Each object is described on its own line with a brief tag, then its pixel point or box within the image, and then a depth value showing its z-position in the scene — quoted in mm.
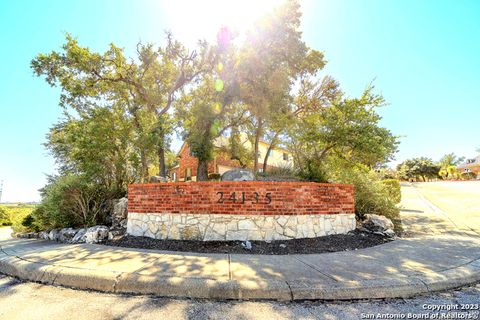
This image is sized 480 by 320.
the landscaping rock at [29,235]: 8312
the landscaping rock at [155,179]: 10328
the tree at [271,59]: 10992
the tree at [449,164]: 49531
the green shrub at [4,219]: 14771
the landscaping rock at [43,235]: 7754
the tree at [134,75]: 12438
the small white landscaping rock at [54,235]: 7409
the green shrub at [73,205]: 7773
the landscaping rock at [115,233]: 6686
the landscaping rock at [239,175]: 9297
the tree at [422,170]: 51938
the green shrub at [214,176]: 16223
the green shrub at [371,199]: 8219
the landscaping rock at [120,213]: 7570
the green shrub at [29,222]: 9023
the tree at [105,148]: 9414
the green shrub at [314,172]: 10695
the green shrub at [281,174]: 10348
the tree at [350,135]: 9422
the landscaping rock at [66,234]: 7095
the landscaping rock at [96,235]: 6434
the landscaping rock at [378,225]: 6816
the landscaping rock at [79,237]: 6670
